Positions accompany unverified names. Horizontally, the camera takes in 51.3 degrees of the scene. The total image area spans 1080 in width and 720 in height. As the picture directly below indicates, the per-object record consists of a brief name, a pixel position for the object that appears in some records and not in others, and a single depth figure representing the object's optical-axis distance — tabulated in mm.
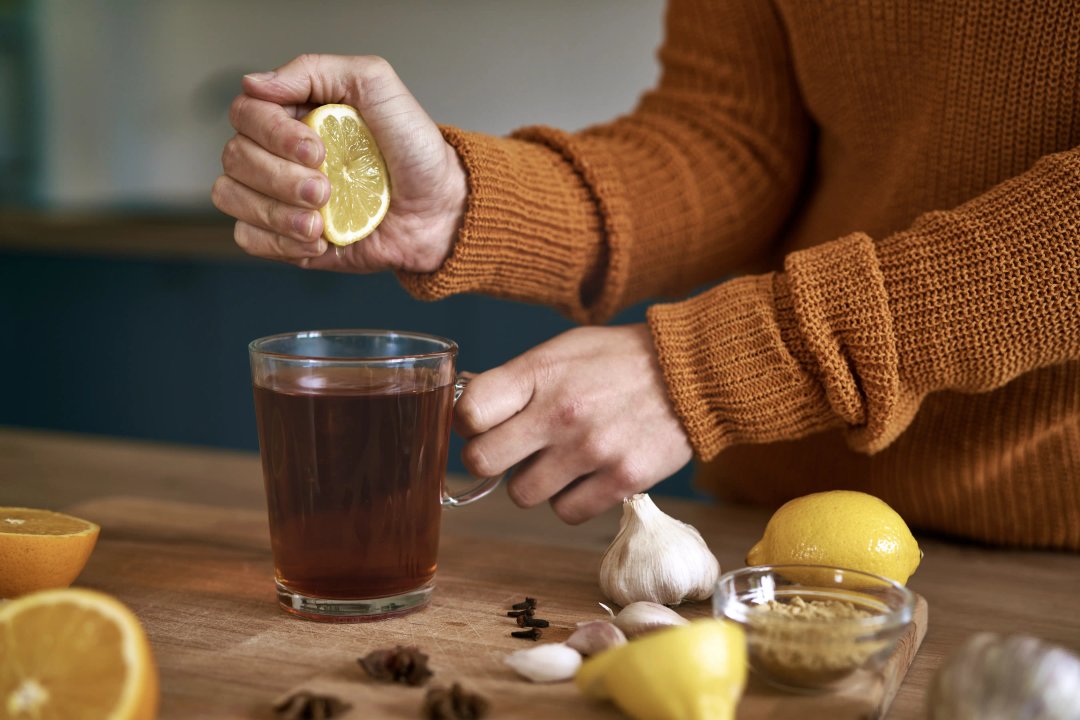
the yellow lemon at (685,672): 579
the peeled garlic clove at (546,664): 683
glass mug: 777
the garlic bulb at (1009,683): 539
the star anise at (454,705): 623
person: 859
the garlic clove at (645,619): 731
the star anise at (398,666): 675
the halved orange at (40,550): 771
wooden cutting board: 655
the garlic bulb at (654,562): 824
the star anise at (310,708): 620
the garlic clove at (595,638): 708
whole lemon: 804
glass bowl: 647
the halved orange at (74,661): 560
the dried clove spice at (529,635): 766
